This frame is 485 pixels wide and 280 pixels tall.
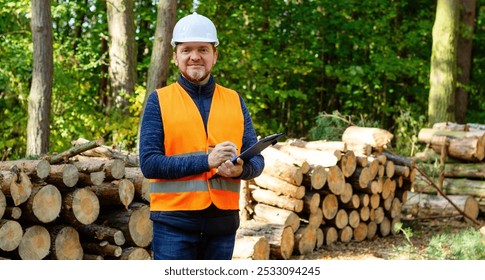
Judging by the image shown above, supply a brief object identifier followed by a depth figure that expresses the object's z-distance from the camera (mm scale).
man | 3389
